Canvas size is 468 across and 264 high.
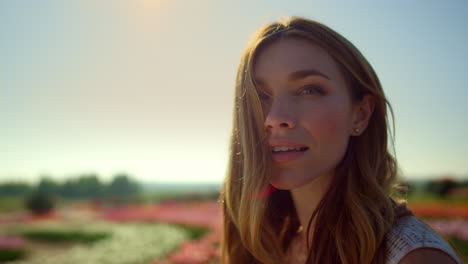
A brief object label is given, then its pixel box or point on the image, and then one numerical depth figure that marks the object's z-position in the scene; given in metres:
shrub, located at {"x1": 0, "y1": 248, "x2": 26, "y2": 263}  4.66
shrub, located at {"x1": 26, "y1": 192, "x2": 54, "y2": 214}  8.38
